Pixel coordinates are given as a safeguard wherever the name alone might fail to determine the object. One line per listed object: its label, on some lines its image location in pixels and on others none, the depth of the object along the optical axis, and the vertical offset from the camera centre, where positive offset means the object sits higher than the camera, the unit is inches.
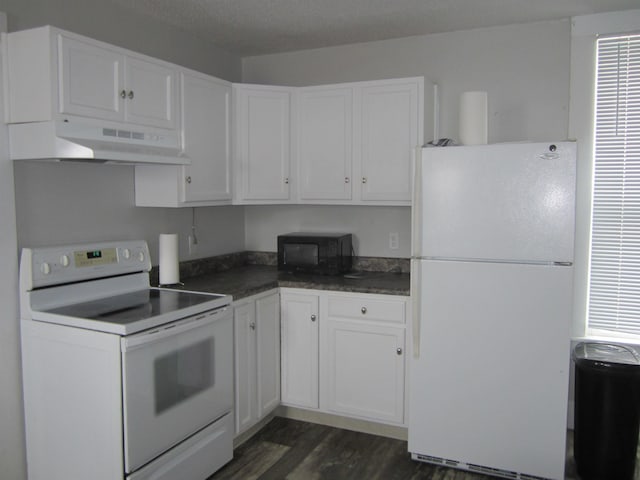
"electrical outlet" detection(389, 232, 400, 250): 138.8 -7.2
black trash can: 100.1 -39.3
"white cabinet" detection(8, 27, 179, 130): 82.4 +23.0
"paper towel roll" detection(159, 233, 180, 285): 113.2 -9.9
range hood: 81.9 +12.0
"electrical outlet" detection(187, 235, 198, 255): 133.3 -8.5
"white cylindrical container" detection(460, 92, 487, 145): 107.0 +19.7
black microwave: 132.0 -10.0
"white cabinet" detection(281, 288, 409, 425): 116.8 -32.5
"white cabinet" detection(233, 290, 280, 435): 112.4 -32.8
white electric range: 81.1 -26.6
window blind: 118.0 +5.7
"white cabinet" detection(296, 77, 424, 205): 124.4 +18.5
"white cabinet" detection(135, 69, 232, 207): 111.2 +13.0
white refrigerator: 97.4 -17.8
